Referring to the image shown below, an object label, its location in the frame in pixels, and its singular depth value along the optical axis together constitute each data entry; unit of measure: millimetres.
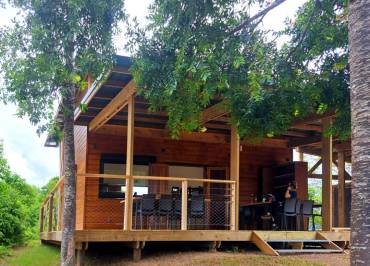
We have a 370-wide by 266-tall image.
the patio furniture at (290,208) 11891
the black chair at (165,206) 10844
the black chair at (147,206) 10742
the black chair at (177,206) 11222
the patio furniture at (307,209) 12112
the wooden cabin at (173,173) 10102
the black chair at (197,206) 11092
